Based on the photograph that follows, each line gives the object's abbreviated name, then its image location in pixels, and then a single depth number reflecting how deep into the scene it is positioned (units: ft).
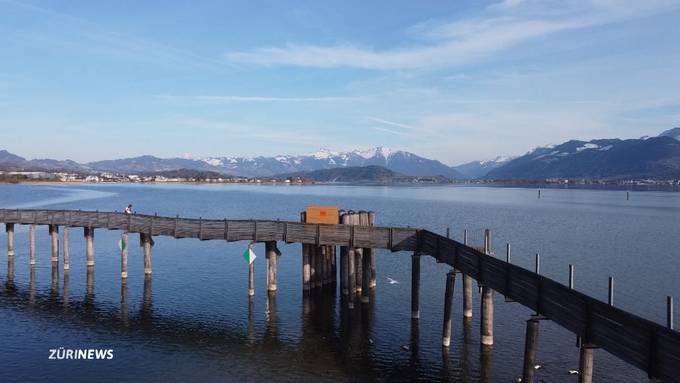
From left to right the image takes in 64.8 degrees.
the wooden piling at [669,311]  61.16
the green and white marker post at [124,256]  149.79
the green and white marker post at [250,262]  131.85
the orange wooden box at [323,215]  131.84
